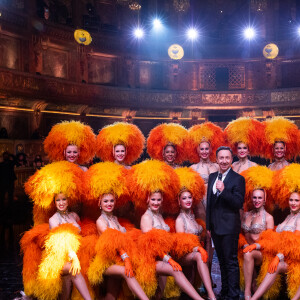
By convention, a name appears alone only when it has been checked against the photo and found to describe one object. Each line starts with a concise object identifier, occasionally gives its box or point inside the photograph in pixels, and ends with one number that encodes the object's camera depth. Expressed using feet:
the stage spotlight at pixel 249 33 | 52.70
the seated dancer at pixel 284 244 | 10.79
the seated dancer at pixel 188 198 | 12.32
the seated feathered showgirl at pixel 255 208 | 12.23
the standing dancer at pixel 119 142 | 14.26
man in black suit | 11.44
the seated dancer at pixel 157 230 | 10.57
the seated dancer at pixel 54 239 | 10.67
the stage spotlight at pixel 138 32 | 51.01
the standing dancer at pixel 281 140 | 14.57
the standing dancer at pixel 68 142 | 13.76
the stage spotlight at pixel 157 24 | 52.75
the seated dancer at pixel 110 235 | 10.49
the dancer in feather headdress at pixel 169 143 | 14.99
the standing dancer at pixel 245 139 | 14.78
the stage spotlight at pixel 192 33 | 53.67
